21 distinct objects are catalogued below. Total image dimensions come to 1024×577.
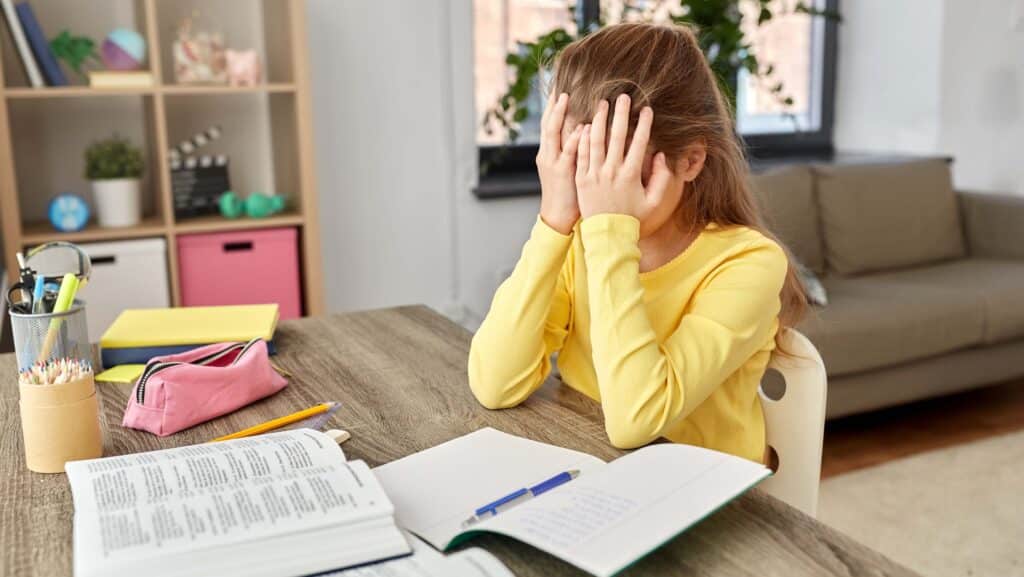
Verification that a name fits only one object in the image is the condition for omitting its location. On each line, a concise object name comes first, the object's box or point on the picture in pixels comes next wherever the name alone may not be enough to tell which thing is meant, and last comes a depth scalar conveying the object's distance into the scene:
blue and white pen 0.82
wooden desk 0.75
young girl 1.05
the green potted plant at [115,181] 2.62
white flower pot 2.62
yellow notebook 1.30
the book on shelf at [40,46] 2.50
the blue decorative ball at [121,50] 2.57
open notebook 0.72
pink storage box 2.69
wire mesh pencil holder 0.98
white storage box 2.56
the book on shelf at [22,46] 2.48
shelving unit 2.64
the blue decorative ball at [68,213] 2.57
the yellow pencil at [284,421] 1.03
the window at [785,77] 3.98
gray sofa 2.65
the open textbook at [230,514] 0.70
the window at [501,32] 3.48
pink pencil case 1.05
